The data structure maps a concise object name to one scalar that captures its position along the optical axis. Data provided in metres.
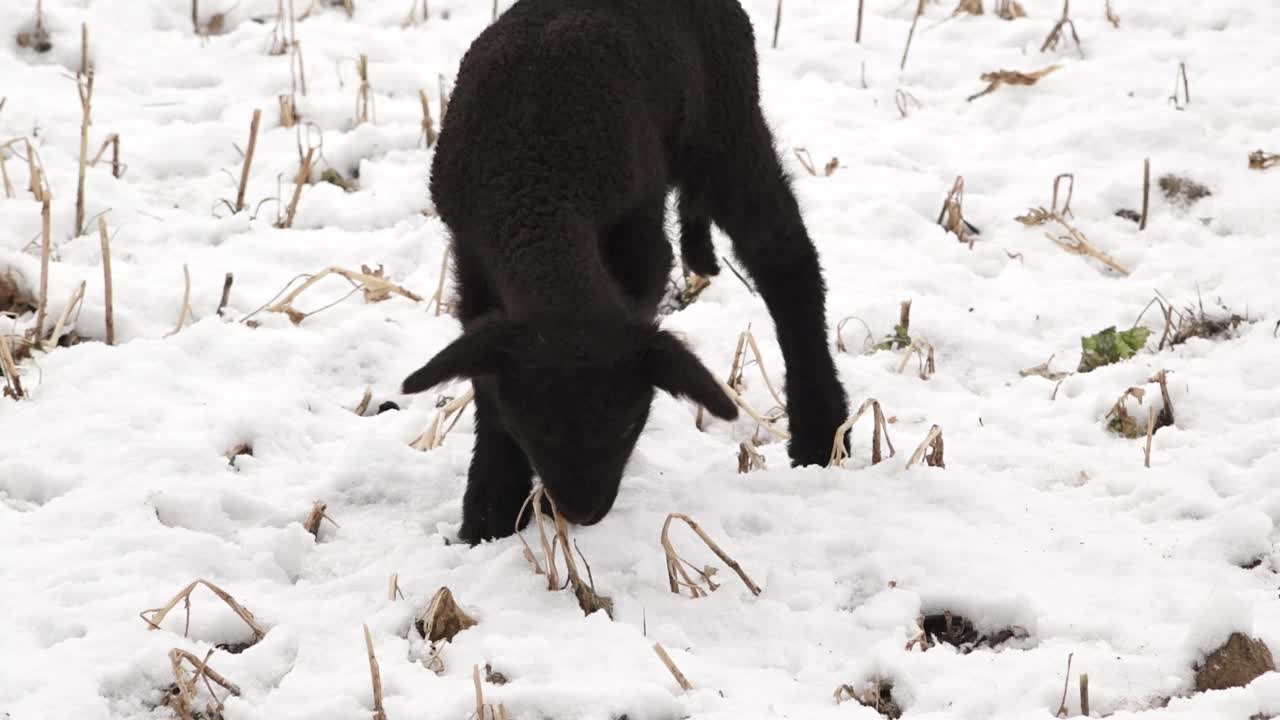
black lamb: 7.23
